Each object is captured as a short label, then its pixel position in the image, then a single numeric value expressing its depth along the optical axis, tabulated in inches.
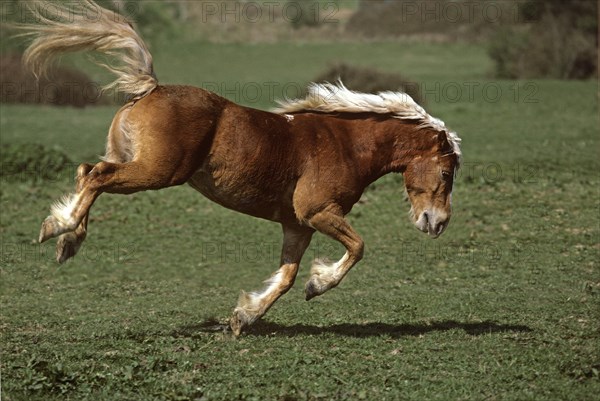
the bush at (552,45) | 2657.5
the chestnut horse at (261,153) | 609.9
